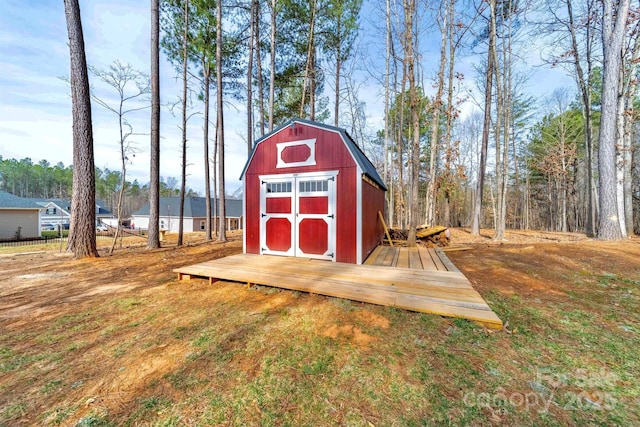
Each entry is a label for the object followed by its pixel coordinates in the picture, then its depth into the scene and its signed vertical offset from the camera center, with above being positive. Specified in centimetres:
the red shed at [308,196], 501 +43
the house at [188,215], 2905 -14
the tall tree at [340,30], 1114 +978
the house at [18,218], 1755 -32
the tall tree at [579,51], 1026 +779
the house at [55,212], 3044 +24
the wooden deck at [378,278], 284 -107
